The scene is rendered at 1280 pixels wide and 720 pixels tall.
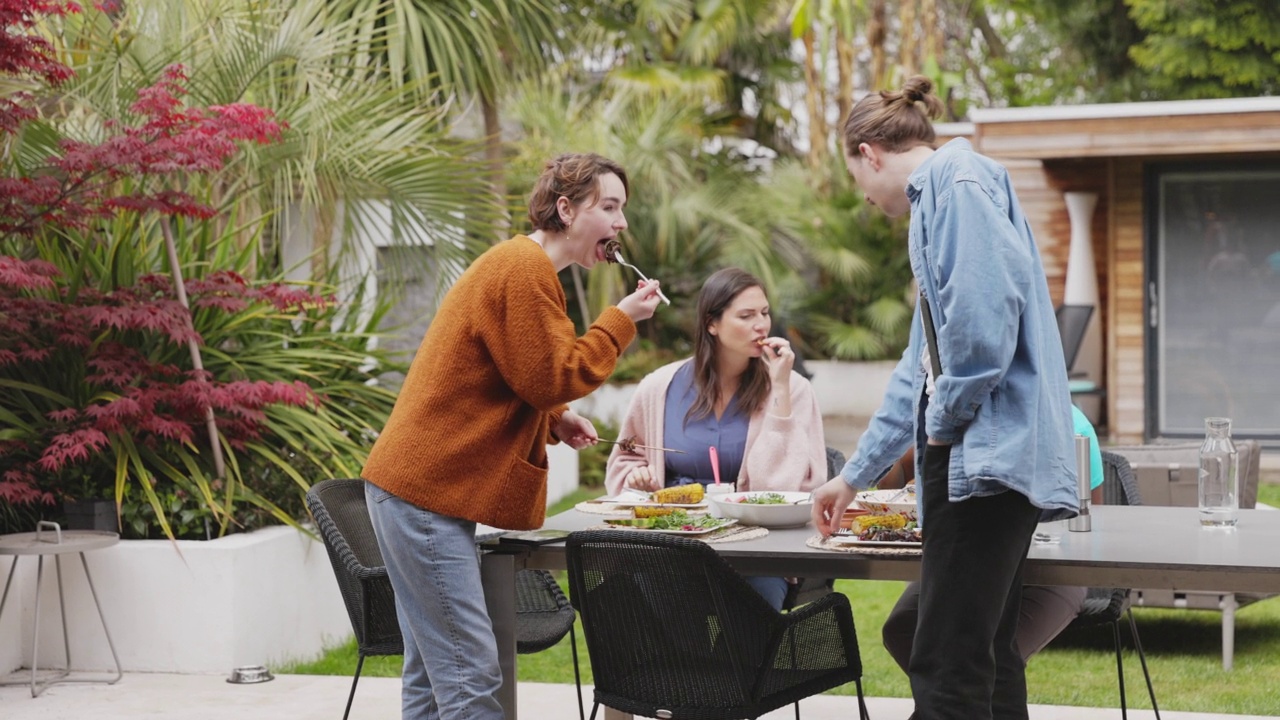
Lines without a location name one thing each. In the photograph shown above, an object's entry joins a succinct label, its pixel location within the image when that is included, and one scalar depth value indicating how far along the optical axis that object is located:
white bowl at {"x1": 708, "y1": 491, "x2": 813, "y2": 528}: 3.45
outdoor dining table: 2.80
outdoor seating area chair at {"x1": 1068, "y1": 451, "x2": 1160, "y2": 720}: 4.15
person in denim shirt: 2.63
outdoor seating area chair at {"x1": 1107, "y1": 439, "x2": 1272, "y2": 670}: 5.59
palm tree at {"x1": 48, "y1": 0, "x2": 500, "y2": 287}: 6.54
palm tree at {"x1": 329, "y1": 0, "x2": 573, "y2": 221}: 8.52
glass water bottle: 3.28
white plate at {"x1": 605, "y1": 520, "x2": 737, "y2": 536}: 3.27
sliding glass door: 11.30
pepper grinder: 3.26
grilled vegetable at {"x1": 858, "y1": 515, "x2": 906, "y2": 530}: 3.19
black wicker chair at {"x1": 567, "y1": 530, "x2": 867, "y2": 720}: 3.03
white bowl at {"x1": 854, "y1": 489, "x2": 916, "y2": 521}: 3.42
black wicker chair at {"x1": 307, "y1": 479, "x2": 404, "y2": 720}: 3.72
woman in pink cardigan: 4.32
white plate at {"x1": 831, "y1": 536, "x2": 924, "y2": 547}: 3.05
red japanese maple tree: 5.40
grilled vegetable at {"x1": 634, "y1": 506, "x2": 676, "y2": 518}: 3.57
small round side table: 5.07
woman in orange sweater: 2.88
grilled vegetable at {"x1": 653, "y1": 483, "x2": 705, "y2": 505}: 3.72
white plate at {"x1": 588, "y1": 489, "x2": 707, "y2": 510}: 3.68
